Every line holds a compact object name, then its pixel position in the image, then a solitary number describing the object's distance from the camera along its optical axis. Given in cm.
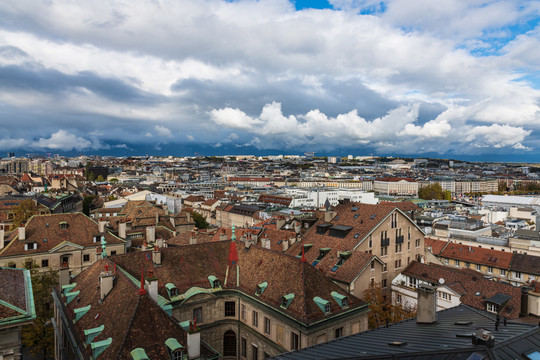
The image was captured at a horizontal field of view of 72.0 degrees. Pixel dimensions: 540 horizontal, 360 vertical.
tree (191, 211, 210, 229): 11682
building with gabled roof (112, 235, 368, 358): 3416
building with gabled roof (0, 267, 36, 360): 2012
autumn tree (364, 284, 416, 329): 4238
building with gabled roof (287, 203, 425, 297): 4694
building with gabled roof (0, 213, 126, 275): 5753
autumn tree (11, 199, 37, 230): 8788
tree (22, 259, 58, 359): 4309
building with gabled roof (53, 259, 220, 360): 2495
